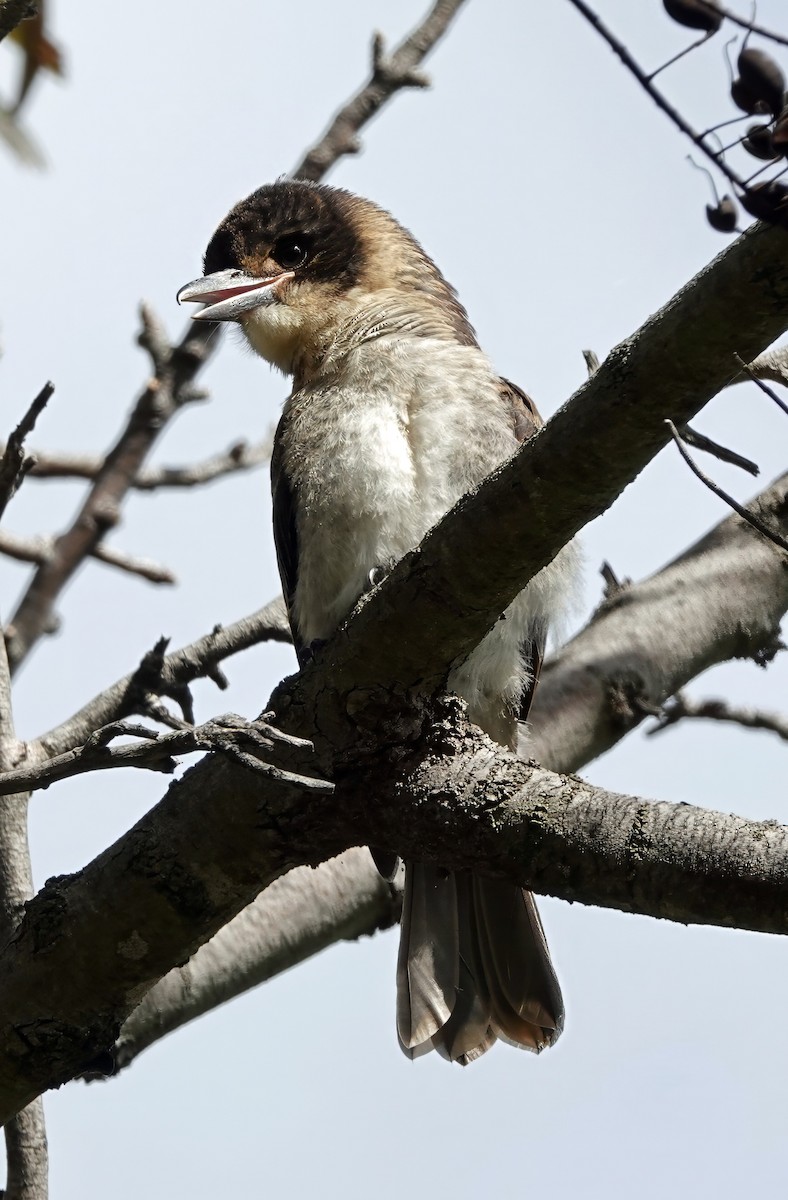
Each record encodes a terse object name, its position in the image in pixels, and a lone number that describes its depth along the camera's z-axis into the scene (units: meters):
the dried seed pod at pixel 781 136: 4.12
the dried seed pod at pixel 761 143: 4.23
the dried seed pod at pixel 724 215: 4.43
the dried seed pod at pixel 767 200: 4.18
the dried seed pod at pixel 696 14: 4.12
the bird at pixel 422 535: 8.10
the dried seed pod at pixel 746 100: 4.18
